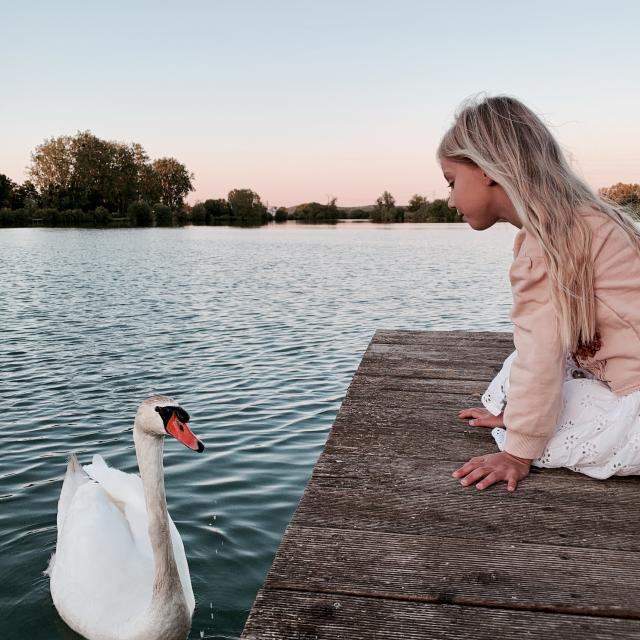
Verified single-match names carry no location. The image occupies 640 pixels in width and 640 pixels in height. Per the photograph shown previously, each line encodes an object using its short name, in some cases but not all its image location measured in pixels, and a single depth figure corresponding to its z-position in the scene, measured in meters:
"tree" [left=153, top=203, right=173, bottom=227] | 106.81
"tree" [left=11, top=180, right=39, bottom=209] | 104.94
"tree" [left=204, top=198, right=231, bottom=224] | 120.31
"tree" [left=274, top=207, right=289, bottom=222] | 131.62
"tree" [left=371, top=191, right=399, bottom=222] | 119.38
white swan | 3.32
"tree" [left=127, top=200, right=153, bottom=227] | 99.75
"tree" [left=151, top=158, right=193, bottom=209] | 140.00
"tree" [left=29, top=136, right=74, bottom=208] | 110.06
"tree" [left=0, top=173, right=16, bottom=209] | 97.00
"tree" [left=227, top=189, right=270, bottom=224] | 131.00
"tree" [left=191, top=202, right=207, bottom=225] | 117.52
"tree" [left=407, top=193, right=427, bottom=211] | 116.38
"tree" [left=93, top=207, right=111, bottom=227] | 95.94
